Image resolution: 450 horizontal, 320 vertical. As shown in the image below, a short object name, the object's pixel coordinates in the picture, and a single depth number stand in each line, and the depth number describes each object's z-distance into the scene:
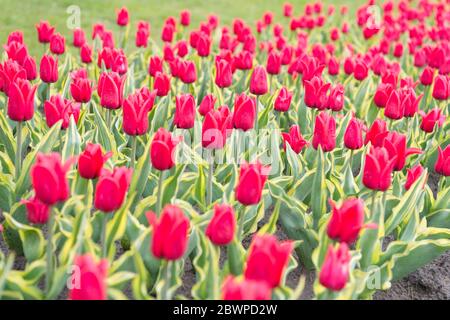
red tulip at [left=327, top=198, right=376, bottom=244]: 2.18
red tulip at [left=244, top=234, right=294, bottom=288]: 1.85
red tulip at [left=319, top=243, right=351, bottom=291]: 2.02
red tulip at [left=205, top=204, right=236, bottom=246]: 2.14
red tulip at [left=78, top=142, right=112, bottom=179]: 2.42
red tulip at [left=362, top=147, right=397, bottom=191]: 2.56
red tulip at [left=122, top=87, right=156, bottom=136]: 2.83
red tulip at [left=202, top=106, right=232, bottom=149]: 2.79
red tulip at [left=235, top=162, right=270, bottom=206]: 2.34
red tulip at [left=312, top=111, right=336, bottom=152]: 3.10
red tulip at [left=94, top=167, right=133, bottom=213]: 2.19
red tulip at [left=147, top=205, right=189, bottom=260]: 1.93
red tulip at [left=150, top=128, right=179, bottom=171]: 2.50
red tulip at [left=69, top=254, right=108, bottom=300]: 1.83
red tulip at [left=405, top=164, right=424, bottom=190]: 3.05
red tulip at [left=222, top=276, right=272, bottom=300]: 1.73
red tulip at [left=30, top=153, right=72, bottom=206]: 2.04
